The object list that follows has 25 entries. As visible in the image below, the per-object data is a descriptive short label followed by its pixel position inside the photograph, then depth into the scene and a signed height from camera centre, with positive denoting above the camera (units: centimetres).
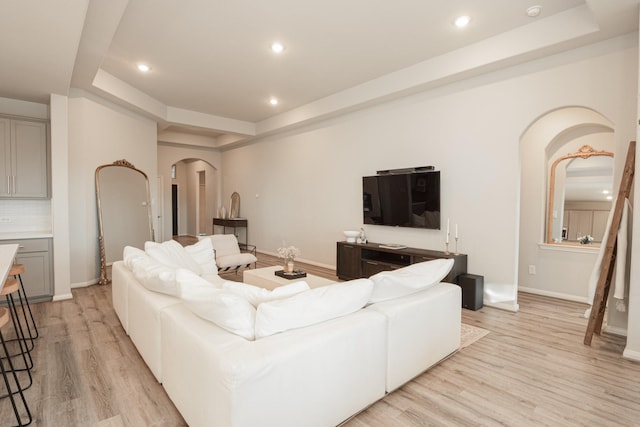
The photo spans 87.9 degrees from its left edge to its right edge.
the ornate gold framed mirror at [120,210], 516 -12
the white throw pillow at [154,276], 227 -53
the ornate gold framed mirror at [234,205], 904 -4
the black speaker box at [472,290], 397 -104
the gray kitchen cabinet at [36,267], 404 -80
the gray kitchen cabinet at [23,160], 420 +56
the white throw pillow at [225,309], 165 -55
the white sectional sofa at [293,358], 146 -83
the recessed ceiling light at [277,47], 392 +188
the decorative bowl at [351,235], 546 -51
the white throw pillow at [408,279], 223 -54
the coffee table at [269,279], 384 -91
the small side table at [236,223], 865 -53
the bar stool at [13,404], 180 -116
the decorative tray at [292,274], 404 -88
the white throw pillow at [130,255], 307 -50
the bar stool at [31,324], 287 -120
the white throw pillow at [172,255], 338 -55
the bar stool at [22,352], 240 -121
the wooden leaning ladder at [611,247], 296 -39
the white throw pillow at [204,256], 403 -65
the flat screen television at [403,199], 461 +7
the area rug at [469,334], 305 -127
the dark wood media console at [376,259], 424 -82
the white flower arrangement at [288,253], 420 -62
